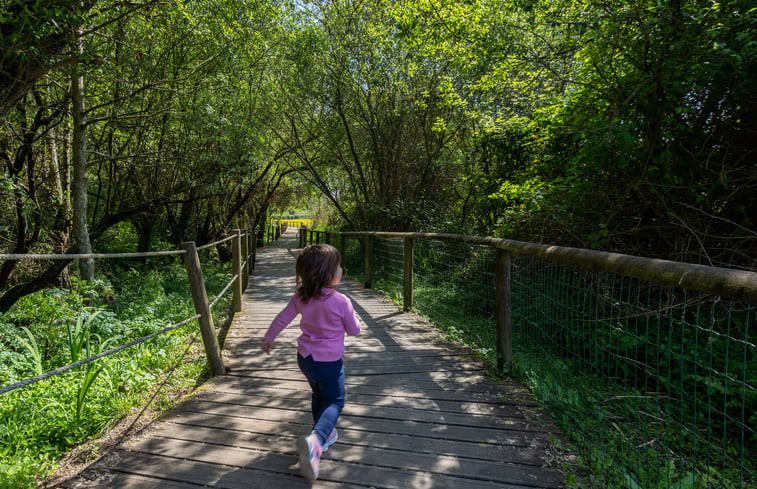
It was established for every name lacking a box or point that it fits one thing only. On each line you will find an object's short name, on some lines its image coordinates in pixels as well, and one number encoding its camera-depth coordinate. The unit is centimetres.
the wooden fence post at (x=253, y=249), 1254
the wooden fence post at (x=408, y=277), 555
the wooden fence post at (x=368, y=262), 805
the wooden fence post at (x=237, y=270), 568
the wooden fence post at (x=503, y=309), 334
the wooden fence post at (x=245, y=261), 754
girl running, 227
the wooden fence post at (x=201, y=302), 324
